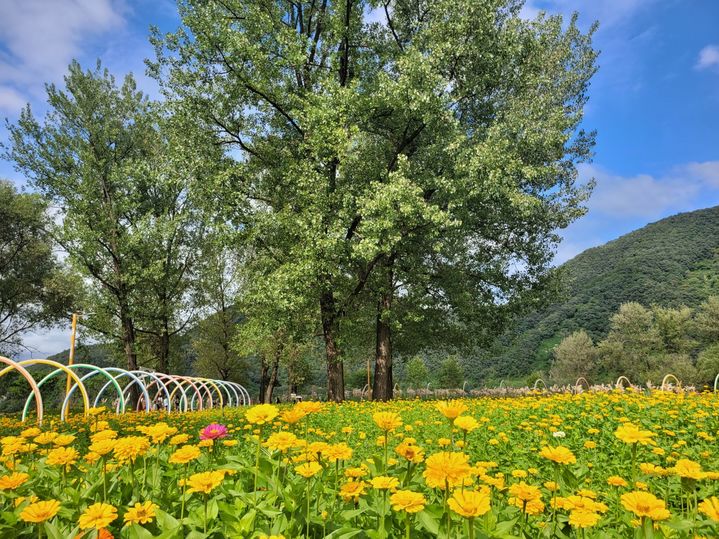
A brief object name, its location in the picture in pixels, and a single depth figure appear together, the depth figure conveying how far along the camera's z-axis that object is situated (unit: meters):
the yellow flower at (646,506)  1.60
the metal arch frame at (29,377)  8.37
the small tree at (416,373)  52.44
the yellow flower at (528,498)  1.88
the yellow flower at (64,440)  2.53
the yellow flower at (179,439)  2.48
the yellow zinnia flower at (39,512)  1.58
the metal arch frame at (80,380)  10.35
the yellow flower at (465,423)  2.13
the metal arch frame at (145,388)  13.38
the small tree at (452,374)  54.81
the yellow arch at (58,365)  8.90
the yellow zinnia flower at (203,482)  1.77
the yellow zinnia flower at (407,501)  1.60
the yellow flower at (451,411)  2.14
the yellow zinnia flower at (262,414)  2.22
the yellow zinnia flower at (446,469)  1.65
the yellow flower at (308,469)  1.84
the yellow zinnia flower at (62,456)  2.37
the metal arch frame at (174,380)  16.09
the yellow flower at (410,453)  2.01
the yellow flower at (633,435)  2.05
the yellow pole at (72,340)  14.35
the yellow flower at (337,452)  2.26
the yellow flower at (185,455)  2.03
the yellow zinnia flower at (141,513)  1.74
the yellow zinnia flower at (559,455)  2.03
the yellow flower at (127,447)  2.20
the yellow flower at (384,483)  1.80
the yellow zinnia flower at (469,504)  1.39
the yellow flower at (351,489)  1.92
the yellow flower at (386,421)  2.19
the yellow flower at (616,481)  2.38
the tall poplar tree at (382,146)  13.77
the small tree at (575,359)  45.88
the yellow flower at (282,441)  2.12
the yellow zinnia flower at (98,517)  1.62
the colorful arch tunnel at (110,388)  9.04
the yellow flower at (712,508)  1.51
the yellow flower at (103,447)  2.08
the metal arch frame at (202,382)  19.30
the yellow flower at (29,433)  3.05
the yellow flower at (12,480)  1.97
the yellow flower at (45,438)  2.71
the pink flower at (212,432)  2.56
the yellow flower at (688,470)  1.97
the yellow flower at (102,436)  2.37
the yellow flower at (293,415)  2.20
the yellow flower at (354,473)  2.26
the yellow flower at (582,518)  1.67
